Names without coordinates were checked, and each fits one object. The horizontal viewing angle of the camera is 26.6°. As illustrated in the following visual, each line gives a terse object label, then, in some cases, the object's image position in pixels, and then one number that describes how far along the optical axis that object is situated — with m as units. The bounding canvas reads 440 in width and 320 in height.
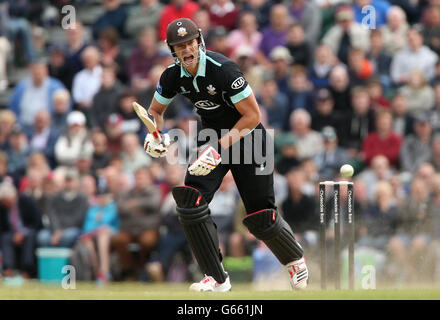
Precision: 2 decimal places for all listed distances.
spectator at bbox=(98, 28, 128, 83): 16.25
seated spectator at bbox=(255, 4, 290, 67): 15.63
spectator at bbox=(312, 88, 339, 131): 14.05
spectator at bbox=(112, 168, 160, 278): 13.30
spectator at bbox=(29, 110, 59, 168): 15.23
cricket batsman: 8.27
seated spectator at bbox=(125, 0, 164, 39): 16.70
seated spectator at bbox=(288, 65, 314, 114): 14.55
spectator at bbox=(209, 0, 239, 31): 16.33
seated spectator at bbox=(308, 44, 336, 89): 14.74
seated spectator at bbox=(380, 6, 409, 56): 14.74
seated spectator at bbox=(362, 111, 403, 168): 13.56
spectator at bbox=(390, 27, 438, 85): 14.38
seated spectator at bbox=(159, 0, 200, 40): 16.27
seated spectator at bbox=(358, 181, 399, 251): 12.10
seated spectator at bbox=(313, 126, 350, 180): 13.30
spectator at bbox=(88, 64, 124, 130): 15.33
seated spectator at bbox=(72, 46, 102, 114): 15.83
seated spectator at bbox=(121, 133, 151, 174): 14.35
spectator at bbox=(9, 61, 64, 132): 15.94
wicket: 8.95
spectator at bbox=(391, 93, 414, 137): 13.80
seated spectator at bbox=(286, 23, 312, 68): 15.30
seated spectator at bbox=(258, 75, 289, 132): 14.55
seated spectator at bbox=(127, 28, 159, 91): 15.88
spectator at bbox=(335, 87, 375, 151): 13.85
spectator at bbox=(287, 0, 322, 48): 15.58
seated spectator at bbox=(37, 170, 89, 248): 13.66
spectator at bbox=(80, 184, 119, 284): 13.29
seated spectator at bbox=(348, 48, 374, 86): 14.36
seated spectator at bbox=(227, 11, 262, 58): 15.76
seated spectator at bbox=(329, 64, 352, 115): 14.23
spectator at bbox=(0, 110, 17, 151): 15.47
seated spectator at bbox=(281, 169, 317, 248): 12.81
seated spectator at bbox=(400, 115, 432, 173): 13.34
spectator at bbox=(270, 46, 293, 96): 14.91
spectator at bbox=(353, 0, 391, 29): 15.17
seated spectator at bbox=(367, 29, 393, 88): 14.69
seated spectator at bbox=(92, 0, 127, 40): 17.09
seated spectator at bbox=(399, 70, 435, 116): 13.92
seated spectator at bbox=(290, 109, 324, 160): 13.86
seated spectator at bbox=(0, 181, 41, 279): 13.83
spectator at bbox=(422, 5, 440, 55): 14.62
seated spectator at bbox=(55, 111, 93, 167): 14.80
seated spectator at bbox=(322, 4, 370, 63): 15.02
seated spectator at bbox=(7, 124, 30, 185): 15.09
